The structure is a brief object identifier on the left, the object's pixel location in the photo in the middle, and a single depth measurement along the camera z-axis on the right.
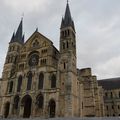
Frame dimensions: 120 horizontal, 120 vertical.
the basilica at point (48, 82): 24.06
